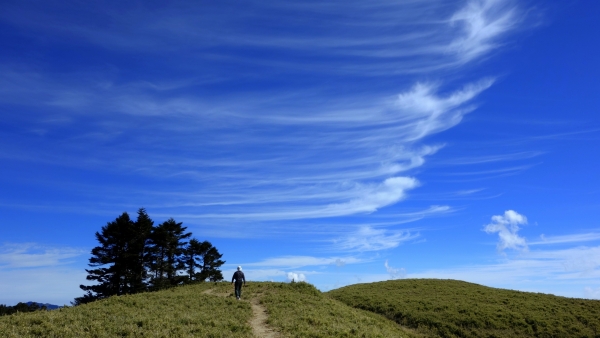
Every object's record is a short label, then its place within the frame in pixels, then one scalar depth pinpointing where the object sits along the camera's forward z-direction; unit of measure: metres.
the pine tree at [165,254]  51.19
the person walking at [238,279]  33.94
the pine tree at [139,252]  49.53
